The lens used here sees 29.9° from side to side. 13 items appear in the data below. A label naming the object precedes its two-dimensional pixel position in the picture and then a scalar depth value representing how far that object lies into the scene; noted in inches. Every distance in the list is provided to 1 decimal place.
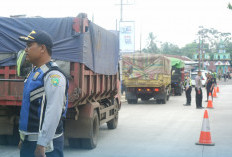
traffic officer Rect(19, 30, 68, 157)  138.7
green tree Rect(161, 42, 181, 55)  5460.6
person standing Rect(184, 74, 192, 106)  858.9
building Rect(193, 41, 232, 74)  4879.4
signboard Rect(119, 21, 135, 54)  1167.6
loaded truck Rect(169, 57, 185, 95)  1258.0
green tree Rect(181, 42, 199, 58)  5693.9
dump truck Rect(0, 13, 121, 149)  311.9
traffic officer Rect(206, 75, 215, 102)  918.4
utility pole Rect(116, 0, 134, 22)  1306.8
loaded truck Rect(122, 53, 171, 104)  881.5
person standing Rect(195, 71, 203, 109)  777.2
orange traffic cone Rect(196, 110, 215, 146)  381.7
